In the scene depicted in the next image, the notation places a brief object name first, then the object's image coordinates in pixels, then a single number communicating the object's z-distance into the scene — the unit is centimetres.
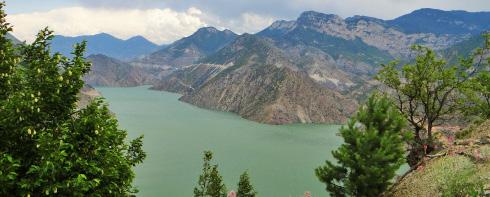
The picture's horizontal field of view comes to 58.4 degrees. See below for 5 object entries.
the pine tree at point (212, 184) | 4959
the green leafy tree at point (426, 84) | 3809
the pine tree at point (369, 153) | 2900
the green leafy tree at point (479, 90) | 3919
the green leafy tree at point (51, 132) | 1719
